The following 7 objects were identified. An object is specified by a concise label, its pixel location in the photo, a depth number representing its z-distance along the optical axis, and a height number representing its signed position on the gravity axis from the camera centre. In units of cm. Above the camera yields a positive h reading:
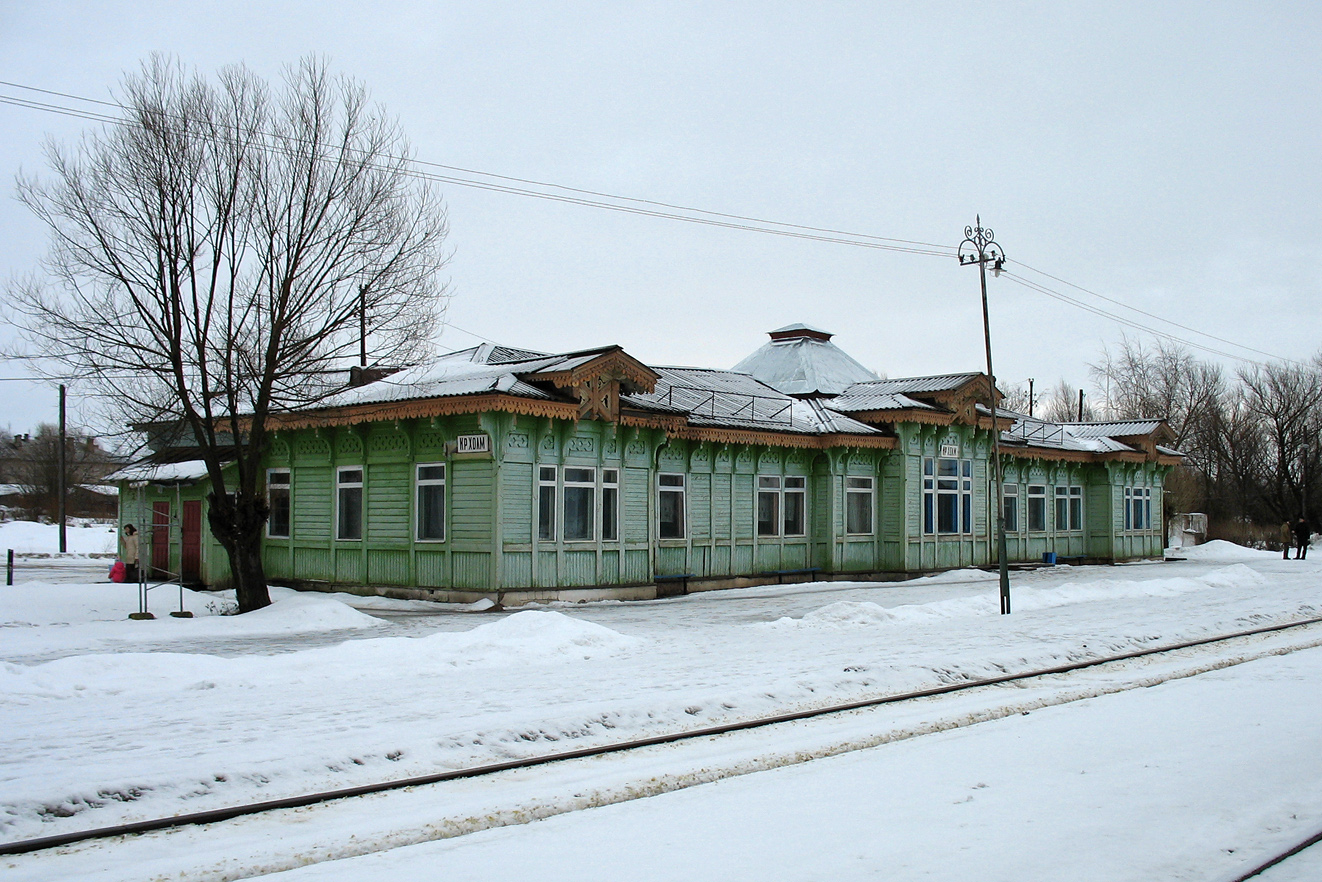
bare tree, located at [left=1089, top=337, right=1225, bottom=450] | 6688 +632
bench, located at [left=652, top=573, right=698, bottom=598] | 2375 -205
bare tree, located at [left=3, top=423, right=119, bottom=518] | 6619 +193
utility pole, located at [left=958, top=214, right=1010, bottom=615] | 2106 +480
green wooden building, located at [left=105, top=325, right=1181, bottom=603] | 2030 +33
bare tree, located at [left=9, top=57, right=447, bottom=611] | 1753 +399
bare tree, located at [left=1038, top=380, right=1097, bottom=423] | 7923 +642
